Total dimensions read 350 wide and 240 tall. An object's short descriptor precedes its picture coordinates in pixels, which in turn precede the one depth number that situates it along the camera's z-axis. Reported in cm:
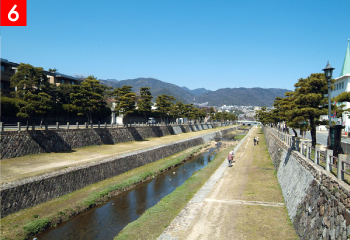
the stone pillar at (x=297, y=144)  1630
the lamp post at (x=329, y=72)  1206
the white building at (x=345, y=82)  5312
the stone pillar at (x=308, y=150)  1252
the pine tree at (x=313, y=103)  1794
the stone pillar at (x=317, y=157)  1096
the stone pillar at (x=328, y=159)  904
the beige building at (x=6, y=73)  4138
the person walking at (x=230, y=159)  2632
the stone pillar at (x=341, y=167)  779
